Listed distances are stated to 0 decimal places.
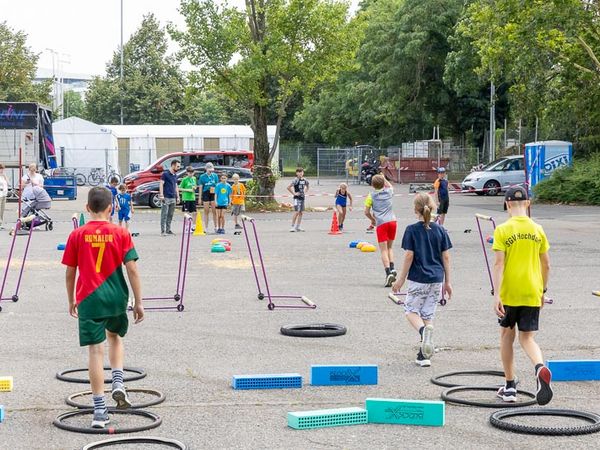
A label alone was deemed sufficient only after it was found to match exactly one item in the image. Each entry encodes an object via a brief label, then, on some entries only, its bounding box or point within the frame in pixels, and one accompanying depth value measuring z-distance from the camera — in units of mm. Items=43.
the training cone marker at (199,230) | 25781
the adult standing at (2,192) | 27328
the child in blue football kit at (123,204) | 24109
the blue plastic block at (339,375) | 8906
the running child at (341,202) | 26752
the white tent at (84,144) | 59281
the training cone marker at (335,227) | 26075
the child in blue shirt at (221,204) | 26156
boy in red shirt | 7520
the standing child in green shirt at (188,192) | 27572
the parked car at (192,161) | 38531
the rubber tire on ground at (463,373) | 8961
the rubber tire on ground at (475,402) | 8094
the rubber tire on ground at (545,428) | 7262
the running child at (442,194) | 26594
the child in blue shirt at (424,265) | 10039
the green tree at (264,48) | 35406
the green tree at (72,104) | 133375
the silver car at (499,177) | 43312
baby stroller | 25922
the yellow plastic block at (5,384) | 8586
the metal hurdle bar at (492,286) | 11860
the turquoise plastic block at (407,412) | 7531
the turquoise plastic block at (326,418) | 7407
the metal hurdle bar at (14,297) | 13867
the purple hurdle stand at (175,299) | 13266
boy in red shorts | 15912
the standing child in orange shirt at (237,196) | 27250
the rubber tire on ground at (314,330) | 11320
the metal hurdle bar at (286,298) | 13383
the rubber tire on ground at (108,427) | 7277
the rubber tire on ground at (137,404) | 7980
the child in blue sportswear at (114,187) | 23375
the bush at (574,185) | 35969
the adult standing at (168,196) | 25625
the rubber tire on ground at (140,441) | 6801
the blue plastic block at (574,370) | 9055
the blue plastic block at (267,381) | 8734
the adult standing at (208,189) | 27312
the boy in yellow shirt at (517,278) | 8141
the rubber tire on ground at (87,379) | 8977
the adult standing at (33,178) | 26219
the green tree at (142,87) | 85812
